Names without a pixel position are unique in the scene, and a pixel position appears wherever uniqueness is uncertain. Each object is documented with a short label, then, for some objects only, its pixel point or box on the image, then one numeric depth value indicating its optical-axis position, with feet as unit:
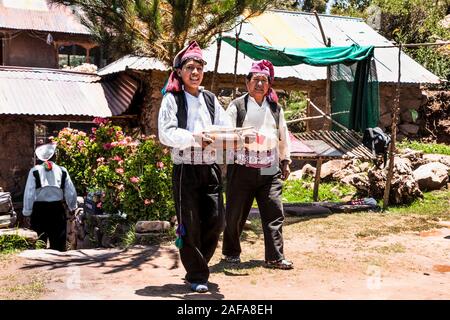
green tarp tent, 27.94
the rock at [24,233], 19.44
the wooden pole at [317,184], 30.99
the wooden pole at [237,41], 25.69
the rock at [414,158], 36.60
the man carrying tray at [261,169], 16.43
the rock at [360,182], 31.76
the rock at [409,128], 47.85
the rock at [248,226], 23.26
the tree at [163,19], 21.07
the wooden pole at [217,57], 24.44
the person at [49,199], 22.62
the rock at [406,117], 47.32
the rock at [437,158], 38.22
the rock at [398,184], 29.37
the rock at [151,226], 20.38
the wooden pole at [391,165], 27.96
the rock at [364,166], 38.47
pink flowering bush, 21.76
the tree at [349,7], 73.87
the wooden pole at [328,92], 30.96
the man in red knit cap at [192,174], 13.79
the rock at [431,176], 33.09
